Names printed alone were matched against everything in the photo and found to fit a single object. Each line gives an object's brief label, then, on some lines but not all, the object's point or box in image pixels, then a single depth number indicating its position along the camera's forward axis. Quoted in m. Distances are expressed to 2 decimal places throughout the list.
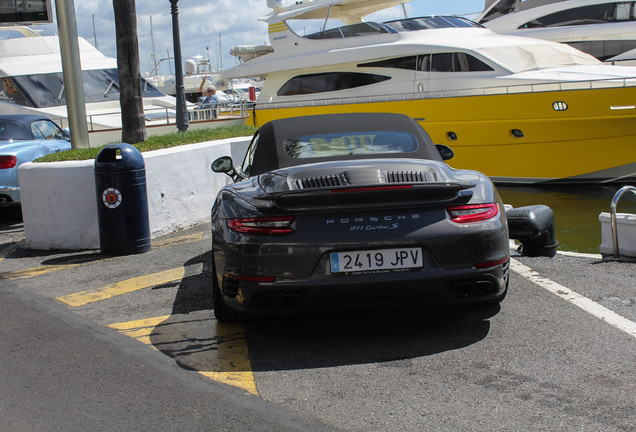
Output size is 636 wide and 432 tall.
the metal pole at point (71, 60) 9.48
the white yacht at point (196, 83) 71.81
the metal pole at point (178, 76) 17.56
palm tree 9.55
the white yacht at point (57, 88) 18.50
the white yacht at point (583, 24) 27.05
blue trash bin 7.43
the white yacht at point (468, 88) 15.05
